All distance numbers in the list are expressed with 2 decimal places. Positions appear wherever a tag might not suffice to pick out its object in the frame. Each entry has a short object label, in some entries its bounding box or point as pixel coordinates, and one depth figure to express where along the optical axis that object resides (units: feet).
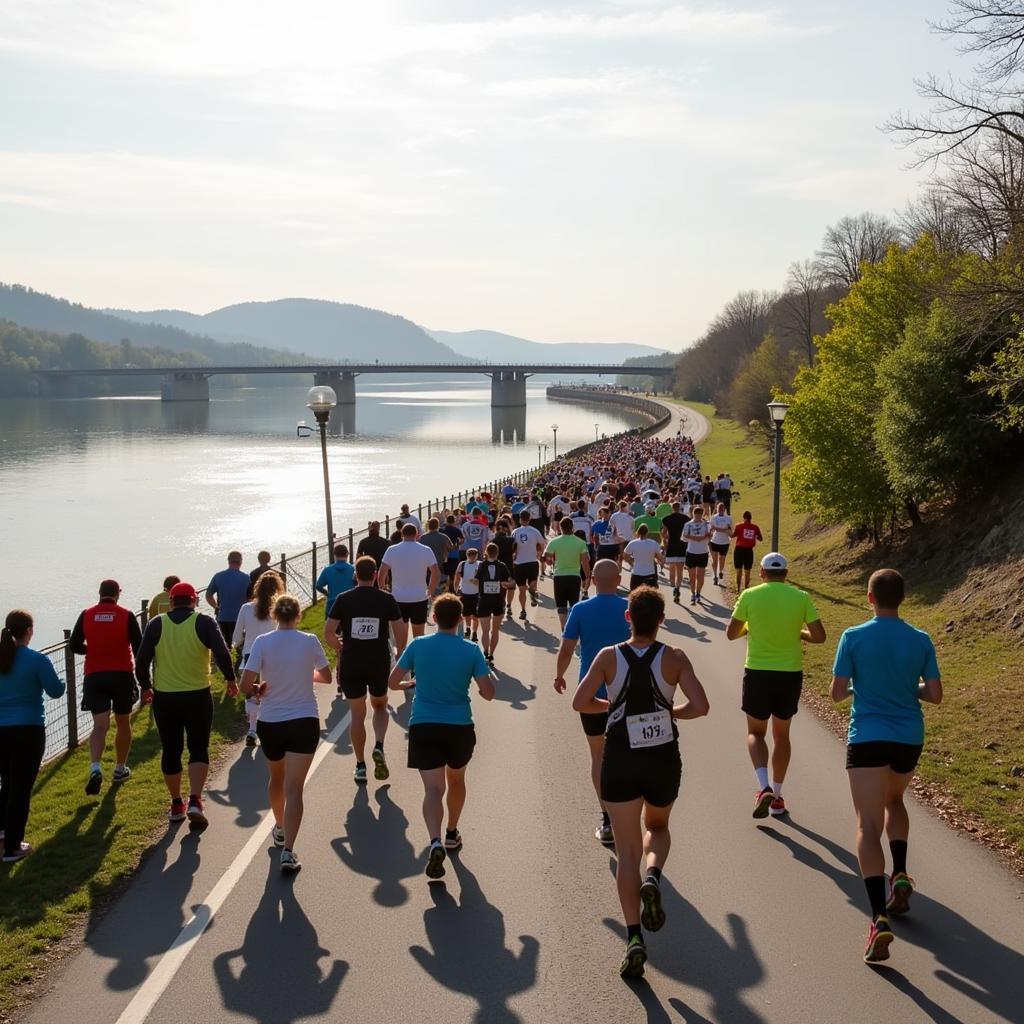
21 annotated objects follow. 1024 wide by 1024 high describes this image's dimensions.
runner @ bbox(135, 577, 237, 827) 25.93
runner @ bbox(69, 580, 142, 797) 28.50
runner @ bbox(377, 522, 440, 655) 38.14
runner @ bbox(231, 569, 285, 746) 29.66
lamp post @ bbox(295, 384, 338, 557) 55.06
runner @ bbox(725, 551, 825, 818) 25.45
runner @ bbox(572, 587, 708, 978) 18.60
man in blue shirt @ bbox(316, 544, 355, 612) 37.24
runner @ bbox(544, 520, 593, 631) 46.83
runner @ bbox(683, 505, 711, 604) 59.11
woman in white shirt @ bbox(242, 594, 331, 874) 23.02
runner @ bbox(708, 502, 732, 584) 64.40
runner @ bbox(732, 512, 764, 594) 59.98
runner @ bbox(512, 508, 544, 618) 55.21
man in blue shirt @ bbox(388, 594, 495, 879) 22.50
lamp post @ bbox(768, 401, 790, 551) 63.10
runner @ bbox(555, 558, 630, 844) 23.94
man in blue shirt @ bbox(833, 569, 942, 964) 19.90
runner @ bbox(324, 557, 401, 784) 28.37
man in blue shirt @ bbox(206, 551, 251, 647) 39.17
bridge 507.30
